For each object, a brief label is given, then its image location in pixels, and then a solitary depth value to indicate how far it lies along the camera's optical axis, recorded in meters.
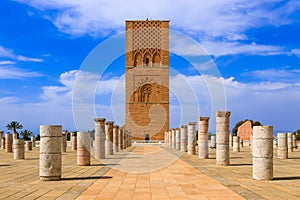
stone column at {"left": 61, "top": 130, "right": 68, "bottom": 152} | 22.54
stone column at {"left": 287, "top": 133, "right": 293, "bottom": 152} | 20.59
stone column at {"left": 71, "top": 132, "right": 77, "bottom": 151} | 25.16
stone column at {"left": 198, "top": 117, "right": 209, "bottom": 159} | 15.80
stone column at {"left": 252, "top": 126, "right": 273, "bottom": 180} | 8.41
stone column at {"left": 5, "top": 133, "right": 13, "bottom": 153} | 22.03
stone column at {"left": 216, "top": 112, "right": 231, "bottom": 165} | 12.28
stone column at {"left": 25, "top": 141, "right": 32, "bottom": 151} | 24.56
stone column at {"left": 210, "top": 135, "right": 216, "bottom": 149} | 28.52
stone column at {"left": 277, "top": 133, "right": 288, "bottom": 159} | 15.12
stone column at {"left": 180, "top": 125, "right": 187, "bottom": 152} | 21.00
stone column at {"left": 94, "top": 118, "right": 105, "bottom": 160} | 15.64
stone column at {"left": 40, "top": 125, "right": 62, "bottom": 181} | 8.31
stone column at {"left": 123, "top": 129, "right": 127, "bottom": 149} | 28.54
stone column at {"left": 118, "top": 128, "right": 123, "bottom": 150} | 26.35
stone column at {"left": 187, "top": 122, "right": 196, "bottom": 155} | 18.61
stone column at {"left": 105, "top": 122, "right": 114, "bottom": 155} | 19.09
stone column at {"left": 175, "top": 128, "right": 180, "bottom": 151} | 23.49
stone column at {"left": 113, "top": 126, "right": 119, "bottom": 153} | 22.20
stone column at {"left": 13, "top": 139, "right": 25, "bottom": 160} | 15.62
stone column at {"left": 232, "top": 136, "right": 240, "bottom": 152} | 22.25
